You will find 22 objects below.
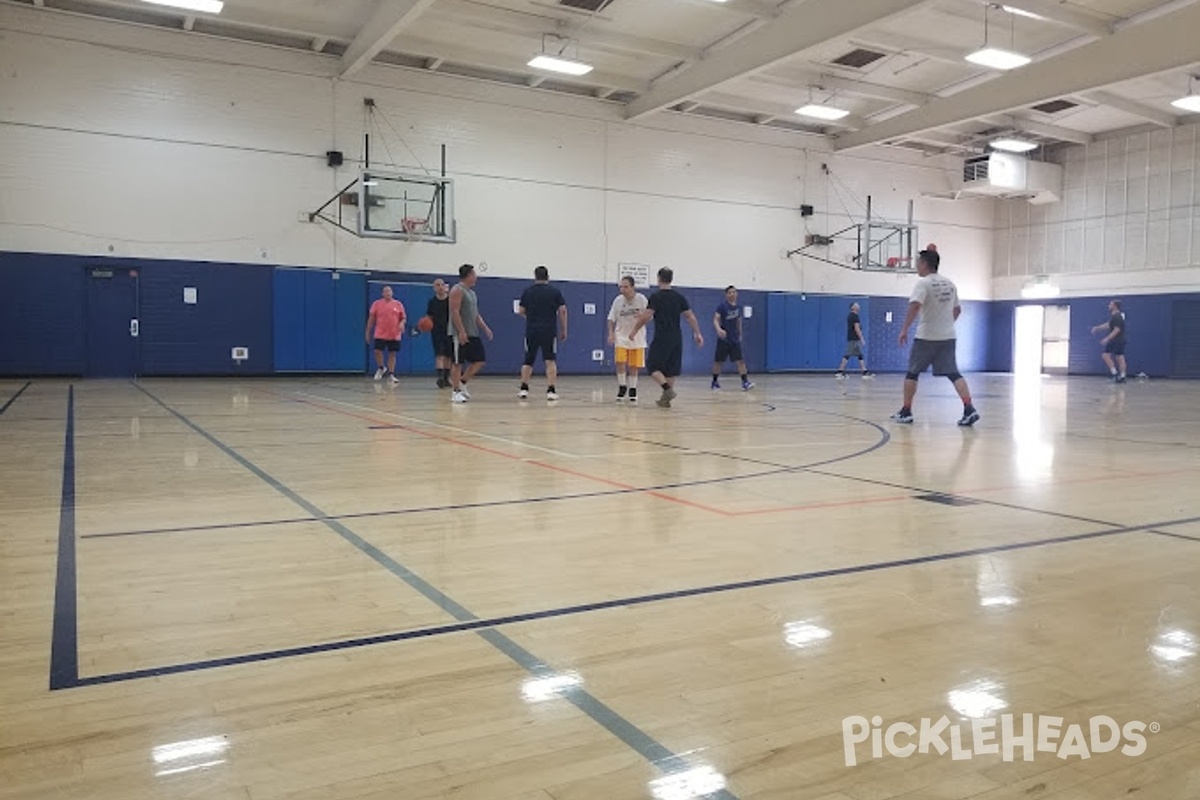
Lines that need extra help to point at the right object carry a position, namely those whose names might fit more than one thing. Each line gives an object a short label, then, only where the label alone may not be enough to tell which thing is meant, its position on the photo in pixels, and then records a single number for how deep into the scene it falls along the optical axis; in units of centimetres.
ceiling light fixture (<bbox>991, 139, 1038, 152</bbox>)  2542
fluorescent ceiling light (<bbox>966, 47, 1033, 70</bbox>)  1712
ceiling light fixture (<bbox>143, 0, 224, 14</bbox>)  1540
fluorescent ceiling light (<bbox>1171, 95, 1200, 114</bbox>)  2020
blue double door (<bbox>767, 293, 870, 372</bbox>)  2552
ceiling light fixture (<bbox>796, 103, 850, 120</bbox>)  2130
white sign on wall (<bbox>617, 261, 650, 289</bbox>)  2297
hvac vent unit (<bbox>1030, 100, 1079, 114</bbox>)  2323
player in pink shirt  1628
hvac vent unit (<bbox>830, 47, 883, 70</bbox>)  1936
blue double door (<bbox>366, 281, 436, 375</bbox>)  2020
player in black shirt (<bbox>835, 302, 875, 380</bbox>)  2075
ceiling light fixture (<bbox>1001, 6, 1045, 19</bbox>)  1599
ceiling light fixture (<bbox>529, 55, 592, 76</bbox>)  1809
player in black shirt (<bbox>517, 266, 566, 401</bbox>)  1172
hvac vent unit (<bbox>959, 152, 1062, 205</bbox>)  2630
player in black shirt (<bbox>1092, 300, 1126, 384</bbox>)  2027
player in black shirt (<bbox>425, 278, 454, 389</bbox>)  1454
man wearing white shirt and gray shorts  929
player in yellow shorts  1175
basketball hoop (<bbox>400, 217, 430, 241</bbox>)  1936
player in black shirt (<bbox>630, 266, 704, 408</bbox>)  1122
